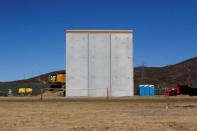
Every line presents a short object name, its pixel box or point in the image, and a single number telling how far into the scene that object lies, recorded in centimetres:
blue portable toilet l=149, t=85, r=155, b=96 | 4569
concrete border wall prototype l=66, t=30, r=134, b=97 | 3729
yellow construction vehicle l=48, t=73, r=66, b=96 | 4746
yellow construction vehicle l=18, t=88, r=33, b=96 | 4890
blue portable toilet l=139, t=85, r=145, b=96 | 4567
